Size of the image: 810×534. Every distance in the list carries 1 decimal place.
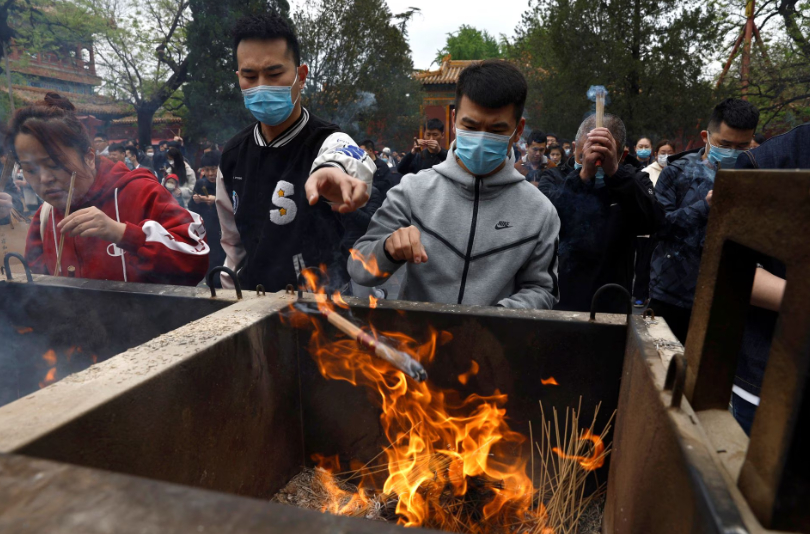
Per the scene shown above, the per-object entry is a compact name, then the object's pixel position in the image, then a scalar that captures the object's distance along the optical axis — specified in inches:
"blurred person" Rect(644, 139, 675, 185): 240.4
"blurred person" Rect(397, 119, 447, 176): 259.9
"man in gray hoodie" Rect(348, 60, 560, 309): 90.5
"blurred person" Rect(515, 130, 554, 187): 288.2
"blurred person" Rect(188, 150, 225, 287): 248.2
